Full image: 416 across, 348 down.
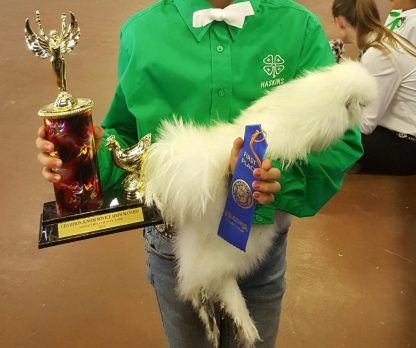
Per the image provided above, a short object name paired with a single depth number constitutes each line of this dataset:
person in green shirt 0.84
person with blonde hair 2.38
